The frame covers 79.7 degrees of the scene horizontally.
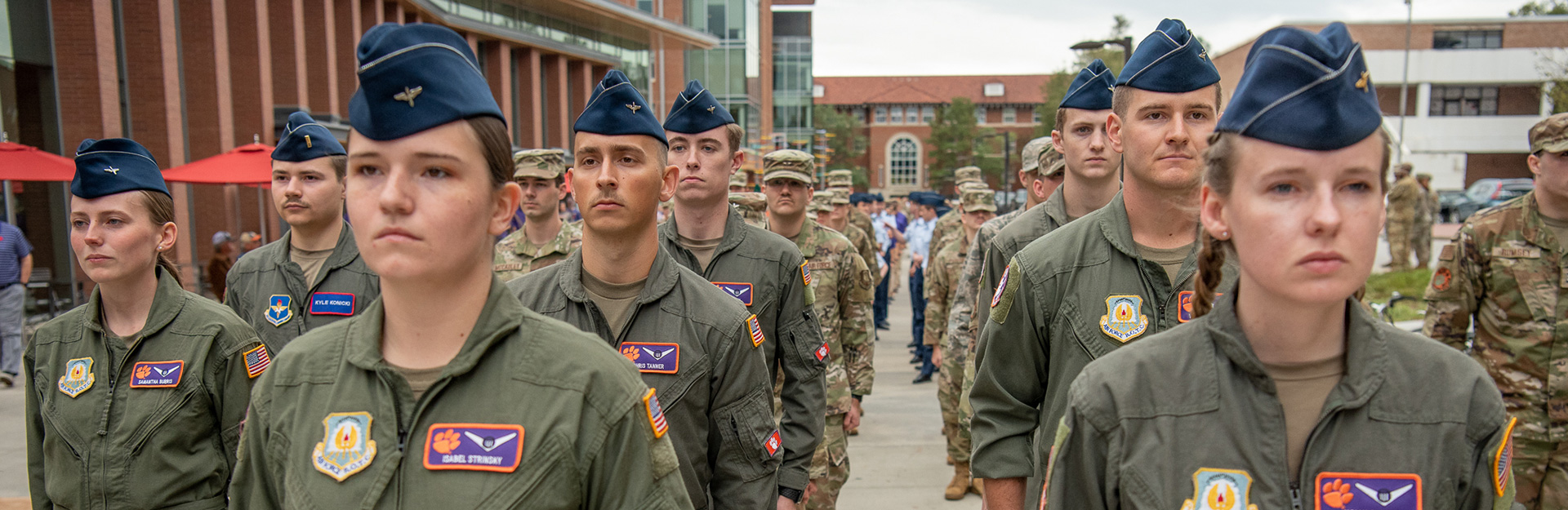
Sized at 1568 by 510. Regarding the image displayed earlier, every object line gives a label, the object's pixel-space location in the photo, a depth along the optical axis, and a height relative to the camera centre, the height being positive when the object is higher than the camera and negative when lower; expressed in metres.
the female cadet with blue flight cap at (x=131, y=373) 3.35 -0.78
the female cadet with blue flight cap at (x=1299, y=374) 1.69 -0.41
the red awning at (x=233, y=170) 11.57 -0.08
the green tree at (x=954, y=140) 79.81 +1.93
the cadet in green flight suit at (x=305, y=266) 4.91 -0.55
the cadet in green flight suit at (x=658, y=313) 3.12 -0.52
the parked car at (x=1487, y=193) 35.38 -1.28
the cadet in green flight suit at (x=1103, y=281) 2.82 -0.36
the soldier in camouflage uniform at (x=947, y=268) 8.89 -1.02
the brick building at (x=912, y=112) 94.88 +5.09
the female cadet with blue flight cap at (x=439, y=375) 1.79 -0.42
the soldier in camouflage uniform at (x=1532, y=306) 4.69 -0.75
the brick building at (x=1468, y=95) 50.72 +3.60
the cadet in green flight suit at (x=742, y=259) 4.03 -0.47
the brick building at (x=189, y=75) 12.99 +1.44
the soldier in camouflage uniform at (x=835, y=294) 5.84 -0.90
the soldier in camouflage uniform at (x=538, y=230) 6.11 -0.45
